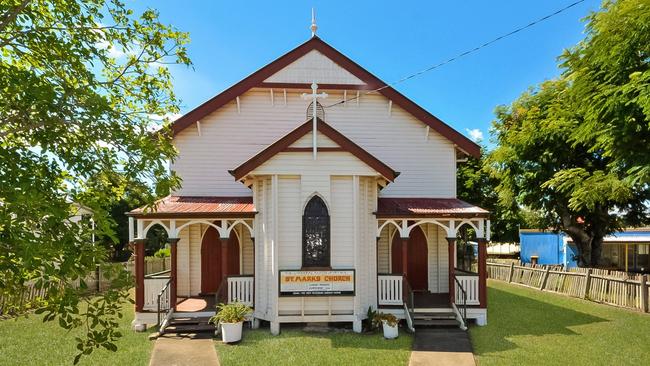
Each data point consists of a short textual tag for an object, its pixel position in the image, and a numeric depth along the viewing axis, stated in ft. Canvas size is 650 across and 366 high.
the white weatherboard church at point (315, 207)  38.22
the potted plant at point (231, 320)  34.47
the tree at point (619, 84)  36.11
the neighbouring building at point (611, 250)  91.35
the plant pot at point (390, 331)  36.04
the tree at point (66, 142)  11.34
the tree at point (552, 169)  70.38
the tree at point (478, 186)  98.27
